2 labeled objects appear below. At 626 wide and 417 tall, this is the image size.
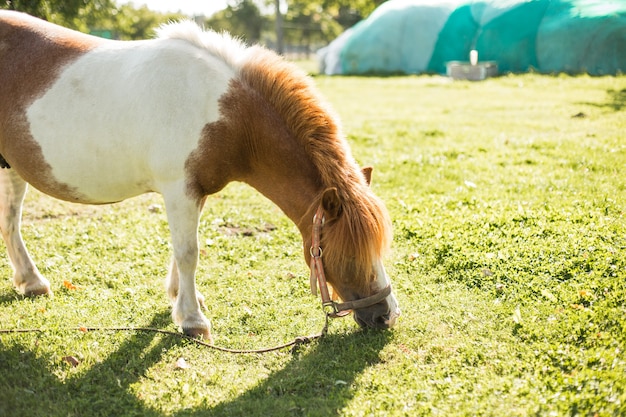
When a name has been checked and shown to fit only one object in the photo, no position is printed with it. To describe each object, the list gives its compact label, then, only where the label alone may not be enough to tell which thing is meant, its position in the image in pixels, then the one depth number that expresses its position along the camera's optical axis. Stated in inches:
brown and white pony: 137.9
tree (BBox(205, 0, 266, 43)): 2139.5
